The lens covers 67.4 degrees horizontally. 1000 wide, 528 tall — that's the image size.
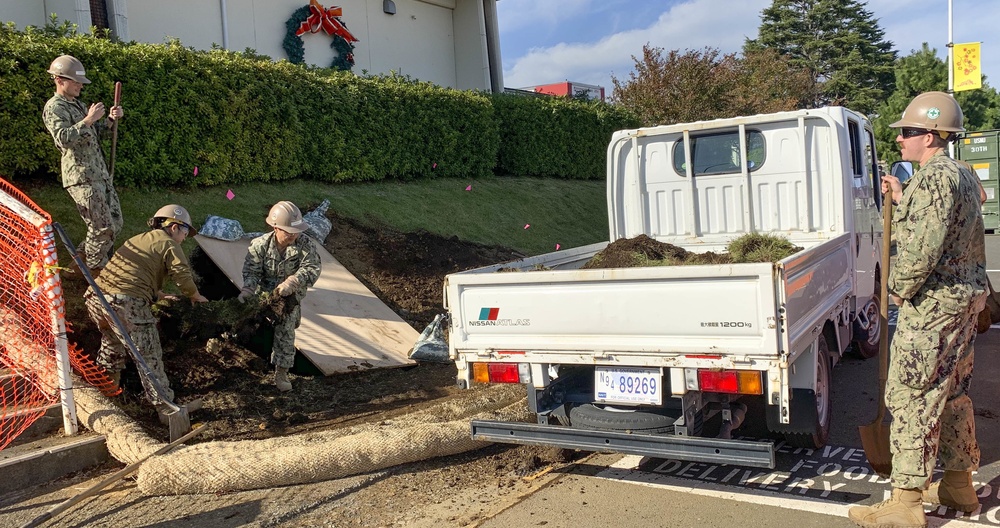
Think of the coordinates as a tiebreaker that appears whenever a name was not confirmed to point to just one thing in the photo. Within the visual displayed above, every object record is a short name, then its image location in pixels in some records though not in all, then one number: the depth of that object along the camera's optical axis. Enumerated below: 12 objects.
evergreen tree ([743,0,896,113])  48.38
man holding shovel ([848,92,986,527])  3.71
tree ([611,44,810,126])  21.34
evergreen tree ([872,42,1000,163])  39.56
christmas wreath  16.72
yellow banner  24.25
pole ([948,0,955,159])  25.11
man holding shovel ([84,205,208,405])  5.58
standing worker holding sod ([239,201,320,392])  6.43
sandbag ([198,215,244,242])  8.03
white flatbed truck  3.99
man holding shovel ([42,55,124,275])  6.50
